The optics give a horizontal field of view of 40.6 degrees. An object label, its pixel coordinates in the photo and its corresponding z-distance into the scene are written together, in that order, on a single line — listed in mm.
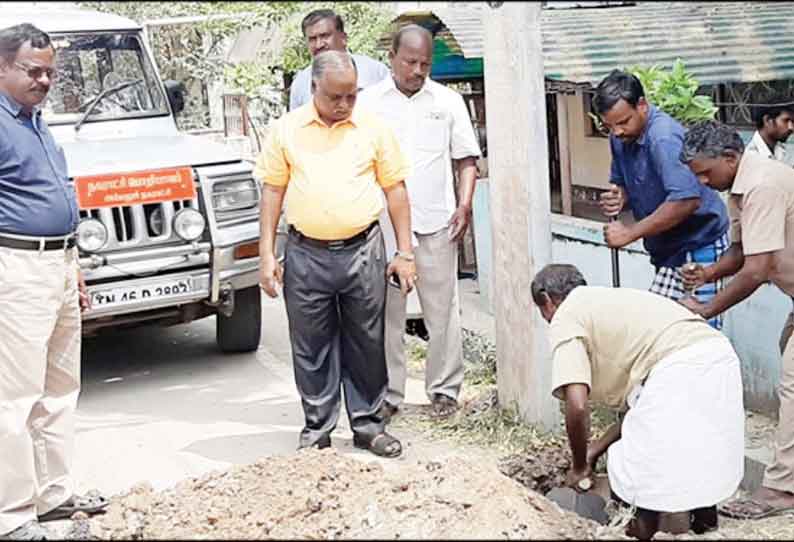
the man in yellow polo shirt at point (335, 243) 4922
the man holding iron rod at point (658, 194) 4785
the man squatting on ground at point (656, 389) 3941
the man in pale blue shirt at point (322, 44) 6059
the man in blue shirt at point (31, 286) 4199
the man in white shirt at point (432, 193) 5609
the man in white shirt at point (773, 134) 5941
